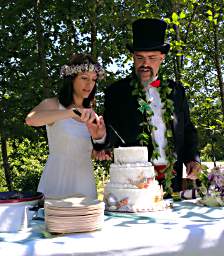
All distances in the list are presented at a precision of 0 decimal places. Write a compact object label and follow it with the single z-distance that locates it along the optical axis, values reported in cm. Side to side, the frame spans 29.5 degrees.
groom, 261
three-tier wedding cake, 203
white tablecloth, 148
